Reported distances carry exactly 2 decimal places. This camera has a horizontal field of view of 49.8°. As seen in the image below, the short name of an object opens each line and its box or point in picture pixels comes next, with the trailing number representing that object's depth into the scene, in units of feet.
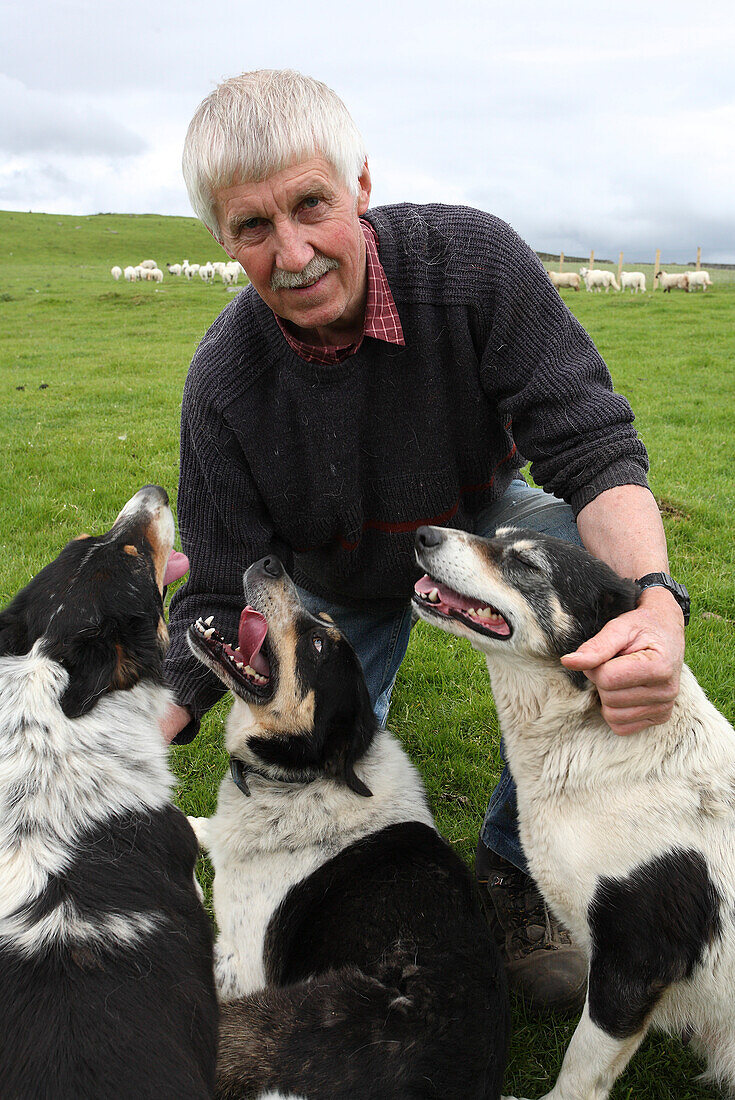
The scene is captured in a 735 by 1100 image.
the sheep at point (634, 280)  128.98
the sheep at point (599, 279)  135.13
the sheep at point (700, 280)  120.16
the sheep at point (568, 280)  133.08
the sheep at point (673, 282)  123.03
